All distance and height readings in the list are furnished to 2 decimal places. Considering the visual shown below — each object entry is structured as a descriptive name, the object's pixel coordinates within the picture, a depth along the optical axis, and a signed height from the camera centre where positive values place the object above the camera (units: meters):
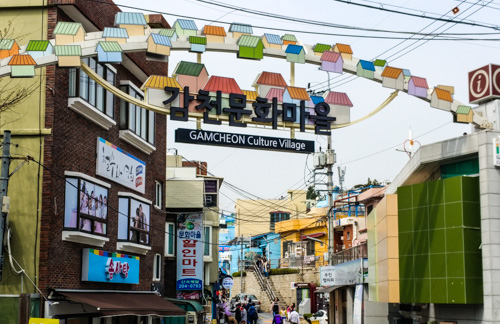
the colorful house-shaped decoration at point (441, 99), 18.77 +3.95
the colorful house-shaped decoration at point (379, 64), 17.77 +4.59
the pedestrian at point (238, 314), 44.06 -3.88
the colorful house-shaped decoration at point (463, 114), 18.97 +3.60
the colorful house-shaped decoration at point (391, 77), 17.94 +4.32
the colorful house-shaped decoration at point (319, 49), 16.86 +4.71
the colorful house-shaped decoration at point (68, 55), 14.94 +4.01
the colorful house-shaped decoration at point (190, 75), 16.94 +4.12
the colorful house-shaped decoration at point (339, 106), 18.11 +3.64
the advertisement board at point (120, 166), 25.34 +3.13
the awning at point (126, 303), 22.44 -1.85
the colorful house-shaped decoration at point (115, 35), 15.26 +4.54
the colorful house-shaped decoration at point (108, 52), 15.09 +4.12
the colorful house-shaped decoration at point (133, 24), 15.56 +4.86
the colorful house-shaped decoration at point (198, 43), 15.72 +4.49
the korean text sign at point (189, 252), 39.09 -0.11
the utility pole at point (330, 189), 39.38 +3.38
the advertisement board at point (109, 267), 23.80 -0.61
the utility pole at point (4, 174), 17.38 +1.81
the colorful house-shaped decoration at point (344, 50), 17.23 +4.78
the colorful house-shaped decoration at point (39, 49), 14.90 +4.14
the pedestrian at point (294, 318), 39.00 -3.63
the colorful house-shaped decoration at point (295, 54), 16.44 +4.48
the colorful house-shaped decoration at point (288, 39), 16.61 +4.85
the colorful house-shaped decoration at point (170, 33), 15.66 +4.69
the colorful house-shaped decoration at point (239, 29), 16.05 +4.91
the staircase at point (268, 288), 67.90 -3.59
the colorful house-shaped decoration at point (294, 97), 17.61 +3.73
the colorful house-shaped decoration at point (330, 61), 16.89 +4.44
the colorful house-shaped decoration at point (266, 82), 17.44 +4.05
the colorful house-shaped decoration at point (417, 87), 18.41 +4.20
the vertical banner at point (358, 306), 31.14 -2.41
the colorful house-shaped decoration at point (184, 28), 15.75 +4.82
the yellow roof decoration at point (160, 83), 16.61 +3.86
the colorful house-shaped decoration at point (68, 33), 15.15 +4.52
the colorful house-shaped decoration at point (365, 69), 17.44 +4.40
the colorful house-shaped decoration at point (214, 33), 15.82 +4.74
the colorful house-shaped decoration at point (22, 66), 14.66 +3.70
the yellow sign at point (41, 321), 16.02 -1.60
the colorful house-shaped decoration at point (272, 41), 16.34 +4.72
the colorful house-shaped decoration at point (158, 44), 15.33 +4.37
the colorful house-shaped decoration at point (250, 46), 15.98 +4.50
